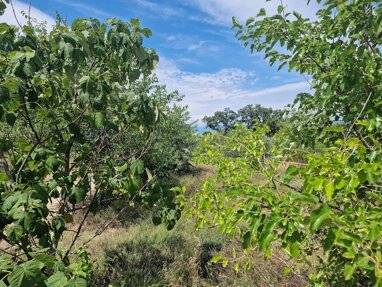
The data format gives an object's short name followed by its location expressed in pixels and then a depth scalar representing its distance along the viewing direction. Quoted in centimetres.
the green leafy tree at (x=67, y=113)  226
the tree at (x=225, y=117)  6725
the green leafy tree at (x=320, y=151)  143
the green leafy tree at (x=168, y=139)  992
